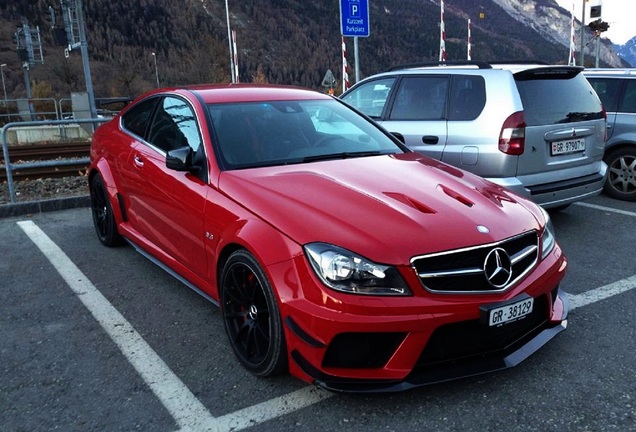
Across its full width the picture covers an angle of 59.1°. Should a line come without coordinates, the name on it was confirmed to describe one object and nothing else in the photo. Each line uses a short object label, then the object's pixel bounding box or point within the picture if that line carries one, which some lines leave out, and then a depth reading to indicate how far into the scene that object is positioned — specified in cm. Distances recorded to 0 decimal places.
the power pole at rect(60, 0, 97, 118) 1677
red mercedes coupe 254
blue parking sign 1119
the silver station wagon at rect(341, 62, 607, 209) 503
